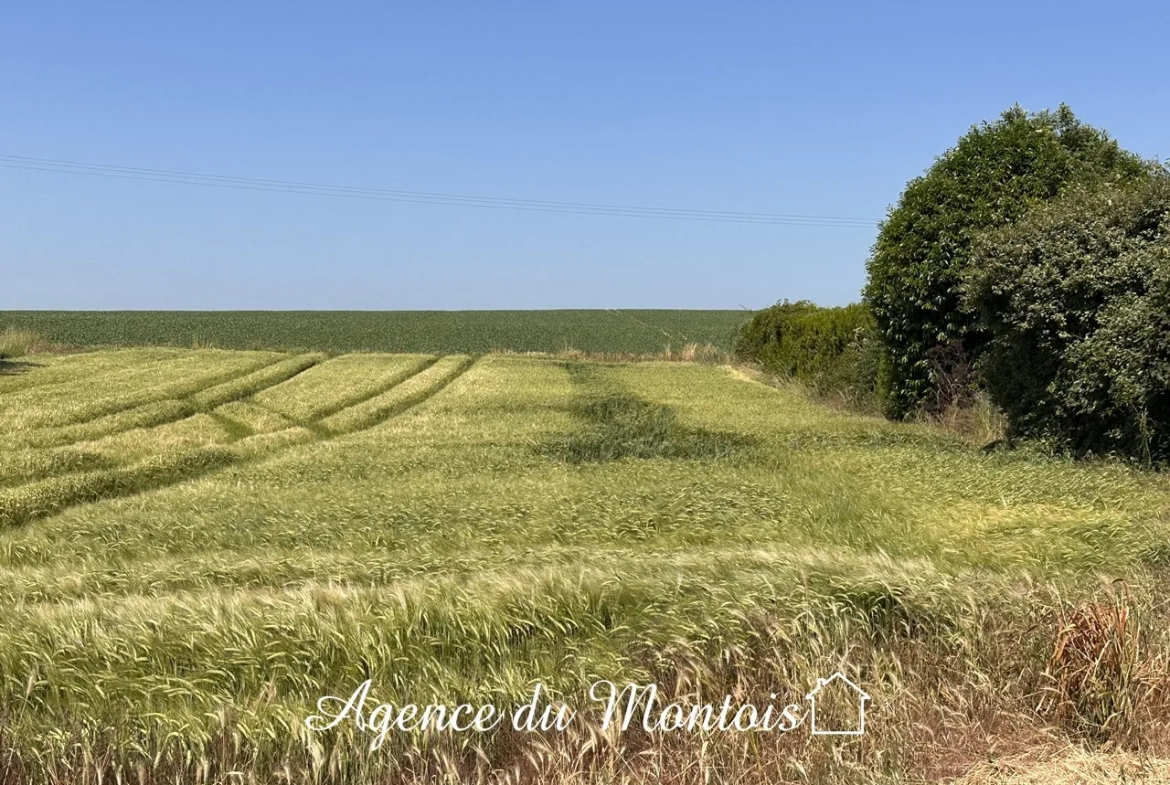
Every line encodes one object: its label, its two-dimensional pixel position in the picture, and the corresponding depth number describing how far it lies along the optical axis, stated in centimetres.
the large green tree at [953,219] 1823
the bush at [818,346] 2502
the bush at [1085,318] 1141
